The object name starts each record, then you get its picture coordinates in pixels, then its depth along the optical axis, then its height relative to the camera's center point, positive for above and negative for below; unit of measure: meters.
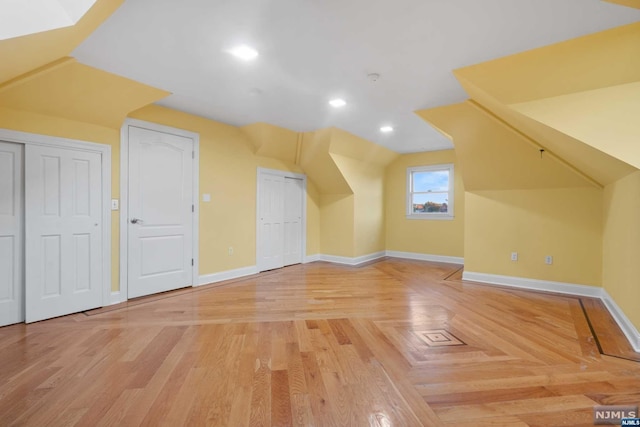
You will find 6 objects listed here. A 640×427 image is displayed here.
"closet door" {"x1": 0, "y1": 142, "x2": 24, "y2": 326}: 2.59 -0.21
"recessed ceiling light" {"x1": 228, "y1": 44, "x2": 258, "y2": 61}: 2.26 +1.32
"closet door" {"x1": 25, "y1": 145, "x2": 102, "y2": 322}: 2.71 -0.19
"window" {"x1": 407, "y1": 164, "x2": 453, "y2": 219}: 5.99 +0.46
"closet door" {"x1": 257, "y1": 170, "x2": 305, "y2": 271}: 5.02 -0.13
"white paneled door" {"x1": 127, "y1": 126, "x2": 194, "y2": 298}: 3.44 +0.01
